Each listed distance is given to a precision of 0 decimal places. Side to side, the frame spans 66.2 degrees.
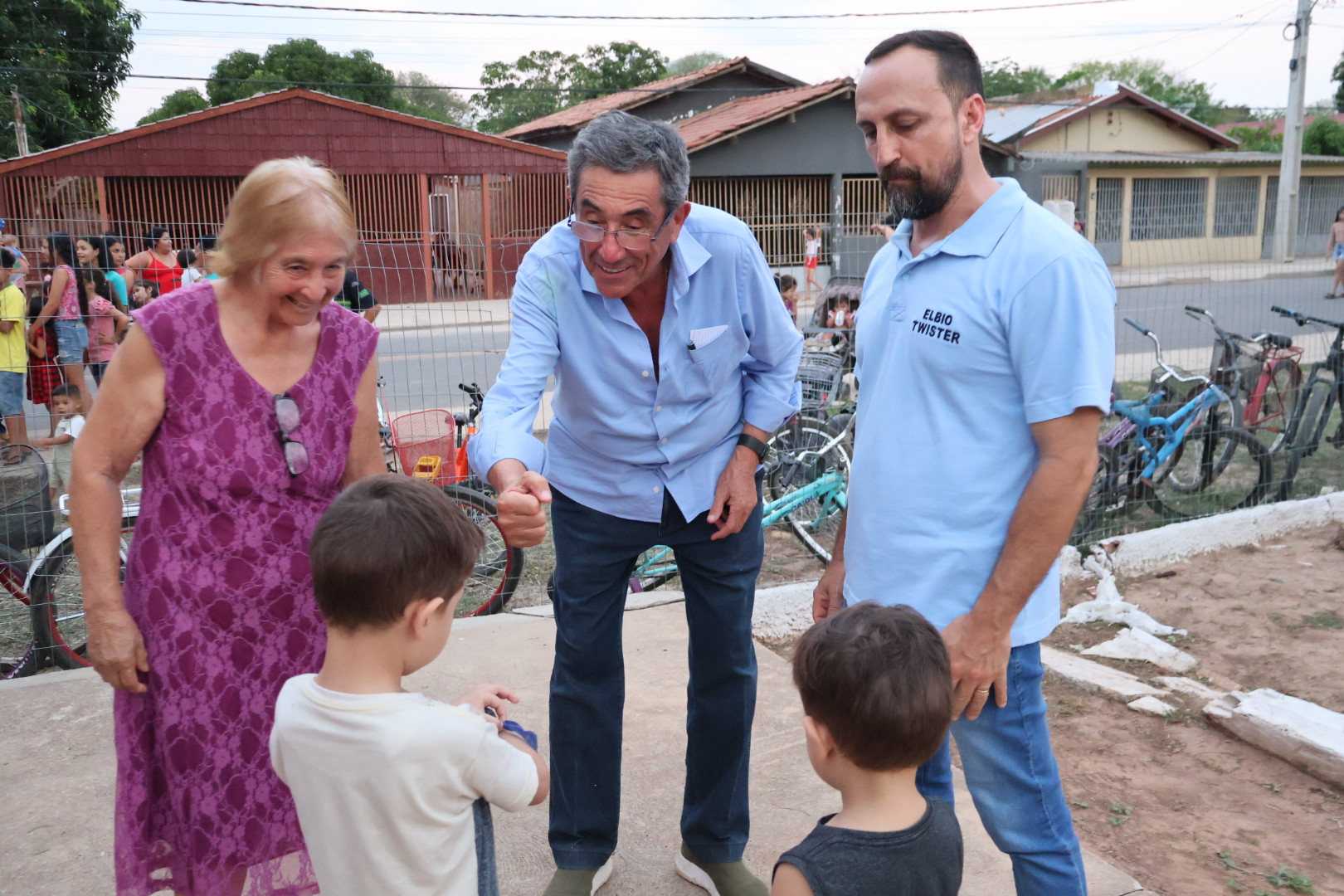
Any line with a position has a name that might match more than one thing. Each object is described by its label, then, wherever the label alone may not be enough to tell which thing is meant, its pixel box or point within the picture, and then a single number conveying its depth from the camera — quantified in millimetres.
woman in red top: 7383
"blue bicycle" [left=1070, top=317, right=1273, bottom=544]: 6121
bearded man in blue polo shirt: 1808
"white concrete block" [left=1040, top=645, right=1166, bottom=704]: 4238
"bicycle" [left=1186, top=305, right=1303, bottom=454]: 6754
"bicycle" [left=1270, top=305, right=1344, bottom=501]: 6926
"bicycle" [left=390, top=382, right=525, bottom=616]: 5211
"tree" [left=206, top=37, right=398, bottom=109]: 38938
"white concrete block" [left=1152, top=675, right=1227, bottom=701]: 4270
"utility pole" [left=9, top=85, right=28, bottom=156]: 21594
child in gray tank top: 1608
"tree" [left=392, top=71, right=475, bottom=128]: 55062
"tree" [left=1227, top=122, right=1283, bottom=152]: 37803
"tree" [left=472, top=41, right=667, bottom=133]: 48000
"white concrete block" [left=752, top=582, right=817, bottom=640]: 4840
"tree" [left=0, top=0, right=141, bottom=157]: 22484
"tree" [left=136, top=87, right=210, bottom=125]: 41344
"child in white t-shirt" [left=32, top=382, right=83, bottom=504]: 5477
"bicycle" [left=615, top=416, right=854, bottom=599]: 5812
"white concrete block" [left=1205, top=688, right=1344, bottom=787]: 3623
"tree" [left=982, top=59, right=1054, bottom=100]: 58531
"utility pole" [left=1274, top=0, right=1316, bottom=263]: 23203
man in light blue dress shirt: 2467
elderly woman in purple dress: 2027
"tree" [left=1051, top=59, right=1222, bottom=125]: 54594
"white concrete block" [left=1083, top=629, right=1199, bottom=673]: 4590
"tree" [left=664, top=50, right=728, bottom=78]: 67938
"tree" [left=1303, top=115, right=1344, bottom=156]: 34812
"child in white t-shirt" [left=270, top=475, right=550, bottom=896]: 1614
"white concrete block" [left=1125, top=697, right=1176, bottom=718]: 4086
